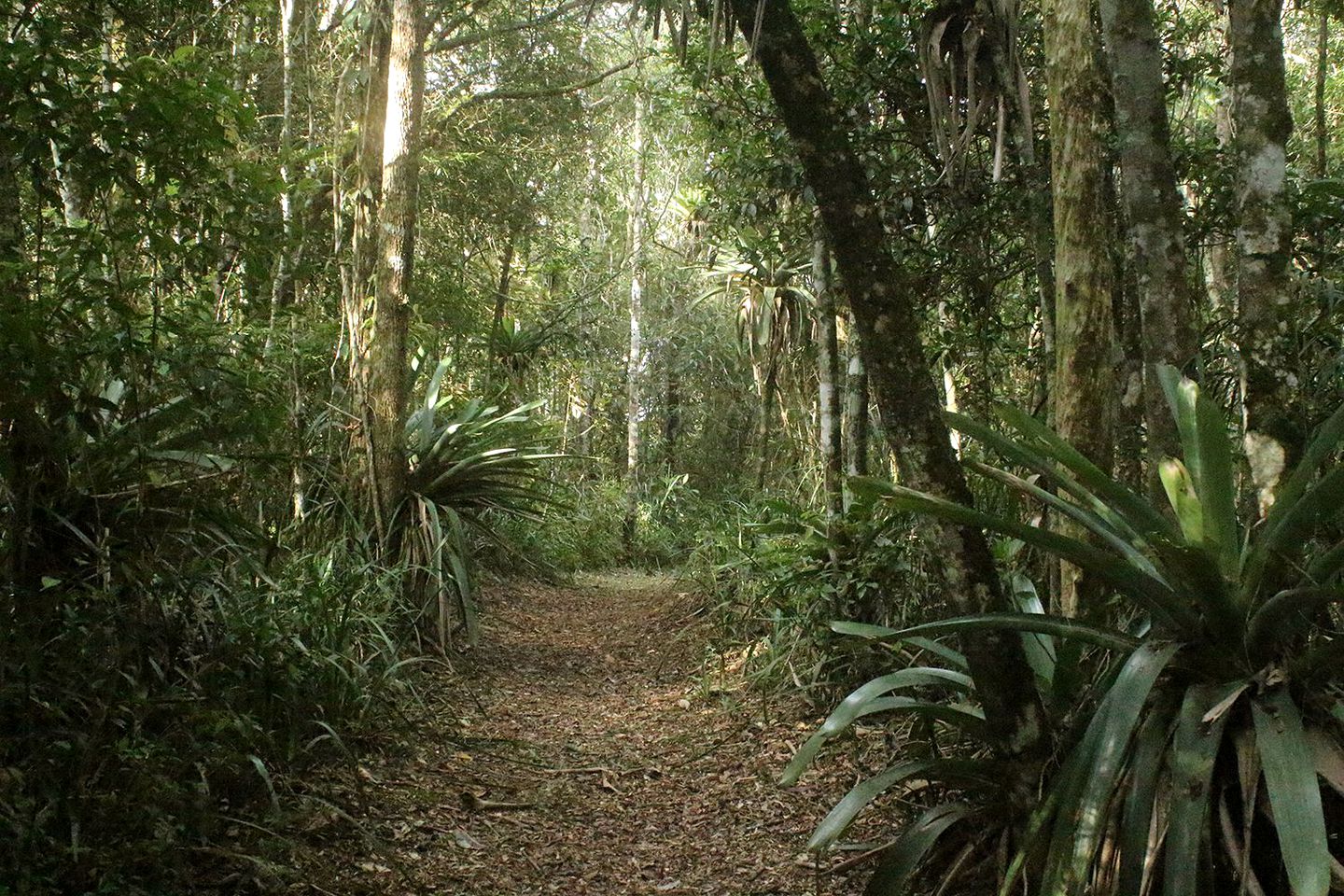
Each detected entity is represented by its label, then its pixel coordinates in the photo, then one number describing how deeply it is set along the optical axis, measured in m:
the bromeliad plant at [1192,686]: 2.26
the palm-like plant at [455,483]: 6.55
